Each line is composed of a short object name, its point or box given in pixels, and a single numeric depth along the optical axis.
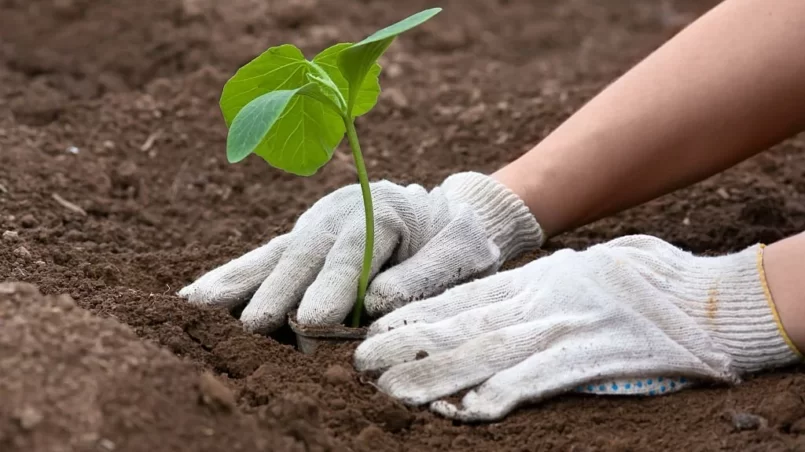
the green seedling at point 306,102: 1.97
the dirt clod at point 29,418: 1.90
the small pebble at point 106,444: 1.90
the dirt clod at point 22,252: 2.11
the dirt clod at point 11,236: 2.14
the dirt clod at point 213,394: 1.93
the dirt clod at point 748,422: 1.99
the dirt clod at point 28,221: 2.18
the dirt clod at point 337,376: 2.00
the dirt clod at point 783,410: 1.99
